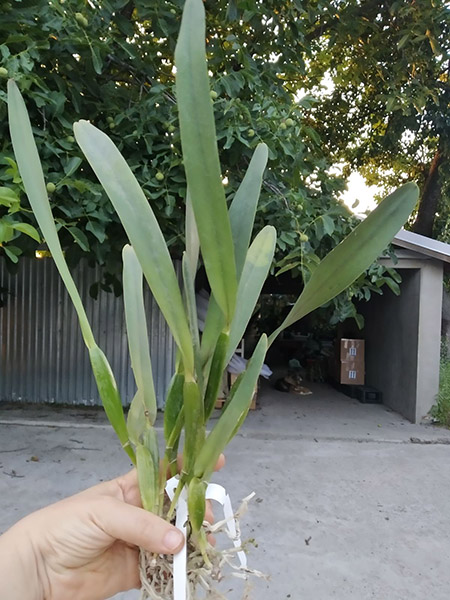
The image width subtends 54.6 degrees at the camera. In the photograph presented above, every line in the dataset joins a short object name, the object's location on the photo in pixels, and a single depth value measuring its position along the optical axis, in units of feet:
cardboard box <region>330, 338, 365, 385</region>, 20.00
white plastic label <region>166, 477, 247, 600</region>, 1.90
